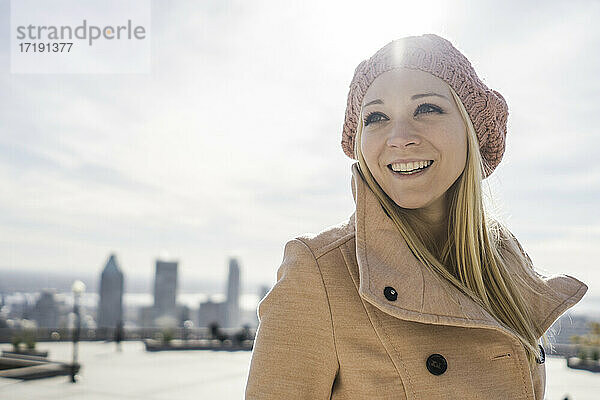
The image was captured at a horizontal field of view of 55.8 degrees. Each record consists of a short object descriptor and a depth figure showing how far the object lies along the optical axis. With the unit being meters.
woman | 1.54
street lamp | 14.82
